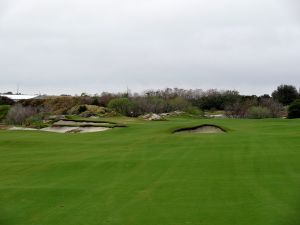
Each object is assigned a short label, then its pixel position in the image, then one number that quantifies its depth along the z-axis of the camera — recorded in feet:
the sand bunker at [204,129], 140.49
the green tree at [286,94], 383.59
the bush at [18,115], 284.06
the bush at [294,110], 240.14
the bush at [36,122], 216.60
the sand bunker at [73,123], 177.68
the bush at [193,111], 318.49
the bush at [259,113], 282.15
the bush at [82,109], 301.96
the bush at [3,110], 313.03
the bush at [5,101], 390.50
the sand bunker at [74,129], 169.52
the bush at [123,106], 315.37
